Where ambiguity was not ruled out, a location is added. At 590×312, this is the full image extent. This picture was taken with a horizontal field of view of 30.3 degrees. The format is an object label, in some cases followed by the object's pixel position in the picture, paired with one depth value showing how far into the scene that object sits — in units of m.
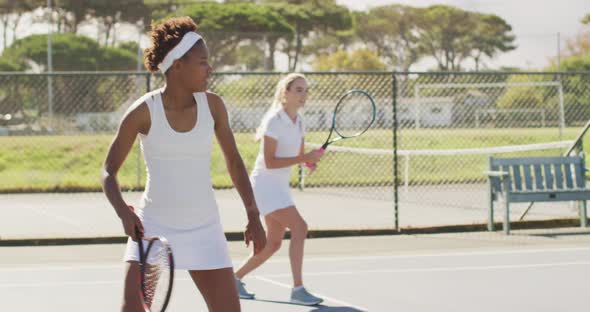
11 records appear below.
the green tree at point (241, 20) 79.31
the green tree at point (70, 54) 66.69
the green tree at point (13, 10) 73.75
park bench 12.48
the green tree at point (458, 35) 92.00
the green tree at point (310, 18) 85.31
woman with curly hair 5.01
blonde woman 8.06
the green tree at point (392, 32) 93.06
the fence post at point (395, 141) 12.87
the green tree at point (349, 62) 85.56
